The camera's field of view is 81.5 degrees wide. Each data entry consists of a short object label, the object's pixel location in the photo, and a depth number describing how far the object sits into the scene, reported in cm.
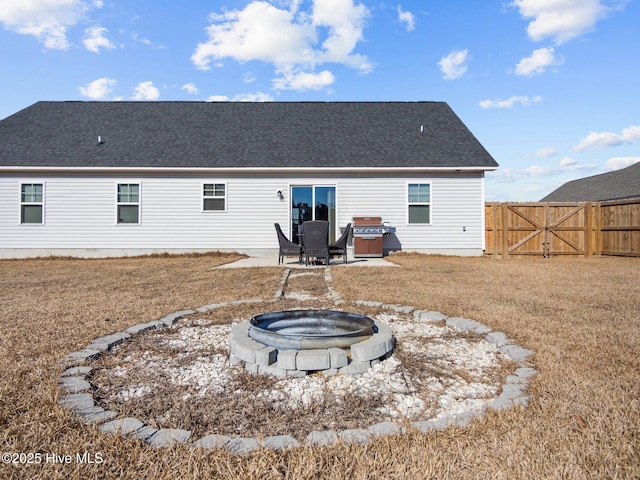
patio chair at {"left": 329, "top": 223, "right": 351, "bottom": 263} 927
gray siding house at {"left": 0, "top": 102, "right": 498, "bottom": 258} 1198
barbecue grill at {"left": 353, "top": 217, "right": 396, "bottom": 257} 1126
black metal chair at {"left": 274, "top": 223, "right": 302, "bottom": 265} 940
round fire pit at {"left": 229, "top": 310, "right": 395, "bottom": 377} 261
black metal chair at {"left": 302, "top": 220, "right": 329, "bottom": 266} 871
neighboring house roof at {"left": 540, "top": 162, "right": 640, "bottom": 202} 2173
